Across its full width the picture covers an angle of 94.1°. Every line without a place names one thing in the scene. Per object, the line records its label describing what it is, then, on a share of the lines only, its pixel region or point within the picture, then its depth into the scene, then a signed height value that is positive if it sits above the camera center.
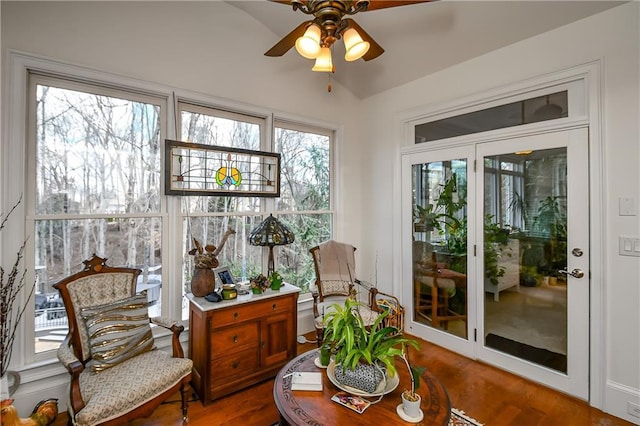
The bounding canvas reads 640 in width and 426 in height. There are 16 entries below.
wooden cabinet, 2.27 -1.05
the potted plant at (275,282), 2.77 -0.65
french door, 2.39 -0.38
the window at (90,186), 2.17 +0.21
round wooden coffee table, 1.36 -0.95
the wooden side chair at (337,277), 3.25 -0.73
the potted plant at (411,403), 1.37 -0.89
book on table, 1.60 -0.93
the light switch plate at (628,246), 2.09 -0.24
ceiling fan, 1.70 +1.14
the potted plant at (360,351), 1.50 -0.70
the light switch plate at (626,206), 2.11 +0.04
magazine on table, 1.44 -0.94
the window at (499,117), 2.50 +0.91
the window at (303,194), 3.46 +0.23
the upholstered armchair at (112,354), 1.66 -0.91
